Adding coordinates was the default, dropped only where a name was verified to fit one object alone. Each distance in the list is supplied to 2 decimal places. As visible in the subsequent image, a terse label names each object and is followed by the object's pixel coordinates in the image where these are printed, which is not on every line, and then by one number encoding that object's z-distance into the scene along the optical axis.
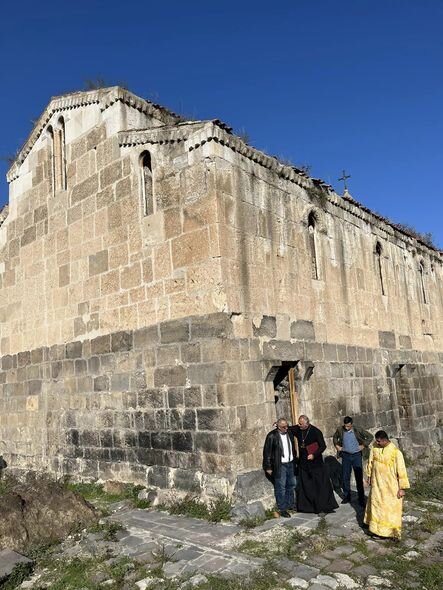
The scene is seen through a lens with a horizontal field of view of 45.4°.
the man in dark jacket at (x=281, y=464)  7.83
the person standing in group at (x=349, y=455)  8.47
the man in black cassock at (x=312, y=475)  7.84
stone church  8.30
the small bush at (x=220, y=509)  7.32
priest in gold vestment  6.52
